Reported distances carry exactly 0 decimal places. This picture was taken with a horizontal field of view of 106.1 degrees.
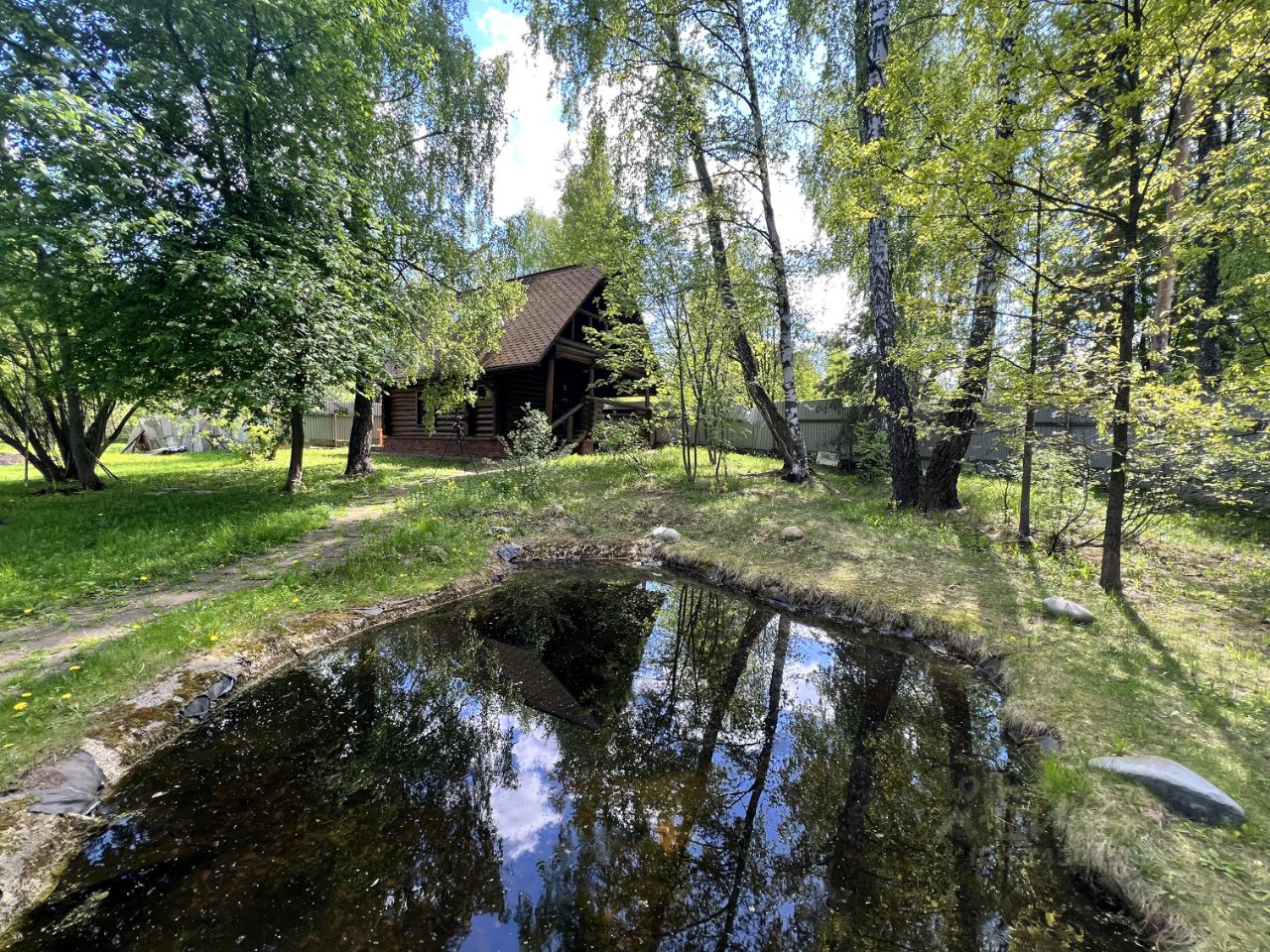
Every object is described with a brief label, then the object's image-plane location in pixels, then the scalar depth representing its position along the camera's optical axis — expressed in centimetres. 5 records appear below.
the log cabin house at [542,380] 1286
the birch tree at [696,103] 897
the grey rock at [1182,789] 216
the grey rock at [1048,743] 281
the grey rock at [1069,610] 414
